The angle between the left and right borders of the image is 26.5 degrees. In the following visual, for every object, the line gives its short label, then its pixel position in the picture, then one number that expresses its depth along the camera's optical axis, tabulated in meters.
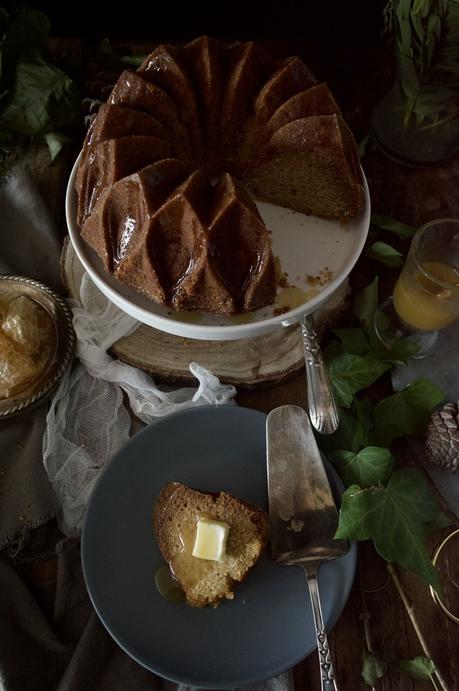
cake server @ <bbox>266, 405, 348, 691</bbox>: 0.77
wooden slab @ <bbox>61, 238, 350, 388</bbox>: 0.85
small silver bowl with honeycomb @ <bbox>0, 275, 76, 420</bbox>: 0.82
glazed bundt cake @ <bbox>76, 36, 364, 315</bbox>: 0.78
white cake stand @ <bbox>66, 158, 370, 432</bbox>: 0.81
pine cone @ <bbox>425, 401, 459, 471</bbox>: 0.81
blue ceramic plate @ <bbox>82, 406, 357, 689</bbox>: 0.74
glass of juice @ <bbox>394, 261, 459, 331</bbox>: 0.83
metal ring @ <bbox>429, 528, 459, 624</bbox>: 0.79
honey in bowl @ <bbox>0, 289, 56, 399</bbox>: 0.82
